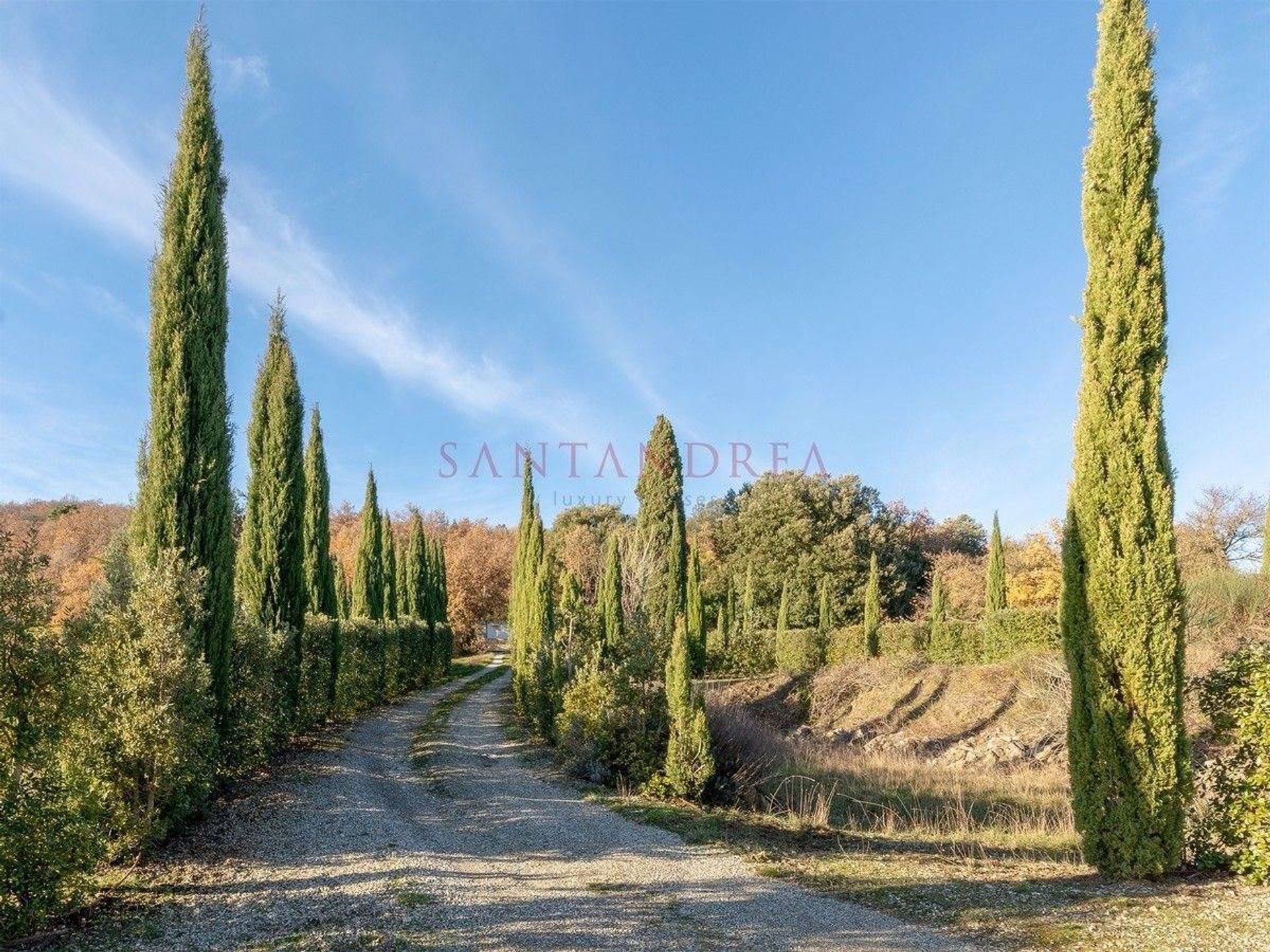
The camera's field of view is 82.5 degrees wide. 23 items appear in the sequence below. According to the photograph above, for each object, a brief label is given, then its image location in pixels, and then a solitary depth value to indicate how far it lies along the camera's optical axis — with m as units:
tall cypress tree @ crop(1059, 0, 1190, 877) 6.02
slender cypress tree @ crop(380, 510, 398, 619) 24.64
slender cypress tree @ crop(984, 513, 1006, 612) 23.28
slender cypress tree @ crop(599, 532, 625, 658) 13.80
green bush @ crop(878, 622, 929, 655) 25.31
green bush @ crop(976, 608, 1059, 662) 20.34
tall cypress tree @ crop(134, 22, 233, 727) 7.89
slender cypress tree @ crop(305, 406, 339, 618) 14.60
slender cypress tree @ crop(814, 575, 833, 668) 27.91
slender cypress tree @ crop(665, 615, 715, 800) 9.05
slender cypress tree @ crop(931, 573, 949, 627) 25.14
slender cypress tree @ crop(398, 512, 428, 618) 27.84
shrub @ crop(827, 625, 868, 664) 27.02
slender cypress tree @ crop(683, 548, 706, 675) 23.31
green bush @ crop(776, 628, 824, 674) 27.47
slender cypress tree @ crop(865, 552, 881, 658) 26.00
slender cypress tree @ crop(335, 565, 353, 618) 24.19
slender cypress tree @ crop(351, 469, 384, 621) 21.38
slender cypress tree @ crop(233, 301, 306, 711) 11.77
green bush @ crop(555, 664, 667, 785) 9.84
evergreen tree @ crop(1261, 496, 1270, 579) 16.77
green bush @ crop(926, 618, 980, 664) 23.19
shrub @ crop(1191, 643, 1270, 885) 5.74
